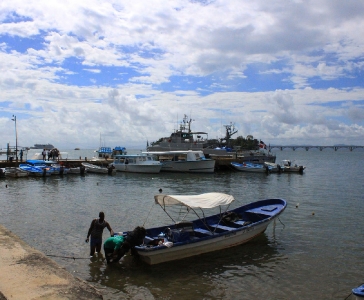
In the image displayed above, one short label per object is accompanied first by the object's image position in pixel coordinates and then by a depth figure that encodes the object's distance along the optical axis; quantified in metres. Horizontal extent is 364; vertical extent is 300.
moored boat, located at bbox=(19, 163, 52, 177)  42.81
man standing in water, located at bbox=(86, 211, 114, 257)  12.98
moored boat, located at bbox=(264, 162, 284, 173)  54.61
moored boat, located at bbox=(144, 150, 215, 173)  51.38
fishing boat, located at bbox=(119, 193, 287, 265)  12.72
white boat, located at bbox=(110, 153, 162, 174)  49.62
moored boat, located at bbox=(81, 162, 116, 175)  48.66
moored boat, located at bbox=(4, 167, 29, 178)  41.44
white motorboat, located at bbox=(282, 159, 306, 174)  55.09
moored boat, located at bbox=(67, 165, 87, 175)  46.85
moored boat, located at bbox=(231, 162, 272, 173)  53.81
